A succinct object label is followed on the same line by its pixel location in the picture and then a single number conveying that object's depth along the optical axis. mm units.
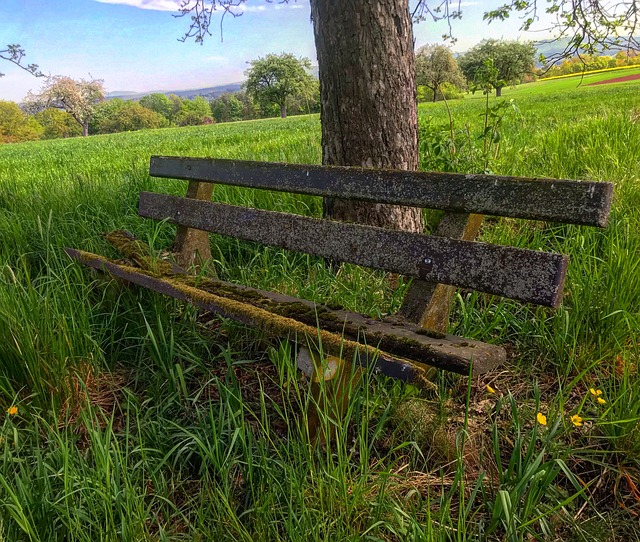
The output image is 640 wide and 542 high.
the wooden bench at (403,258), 1673
